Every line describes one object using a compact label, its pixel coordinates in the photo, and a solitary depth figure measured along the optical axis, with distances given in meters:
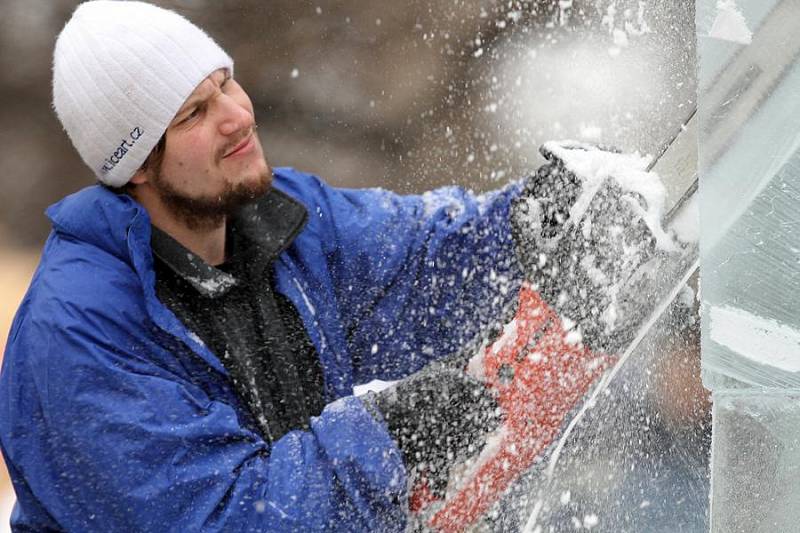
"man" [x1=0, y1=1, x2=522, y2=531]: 6.03
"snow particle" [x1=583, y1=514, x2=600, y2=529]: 6.13
